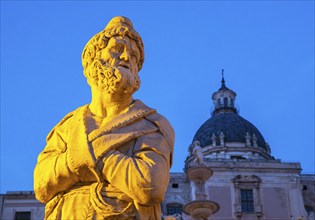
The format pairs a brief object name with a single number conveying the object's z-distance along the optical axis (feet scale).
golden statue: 11.47
